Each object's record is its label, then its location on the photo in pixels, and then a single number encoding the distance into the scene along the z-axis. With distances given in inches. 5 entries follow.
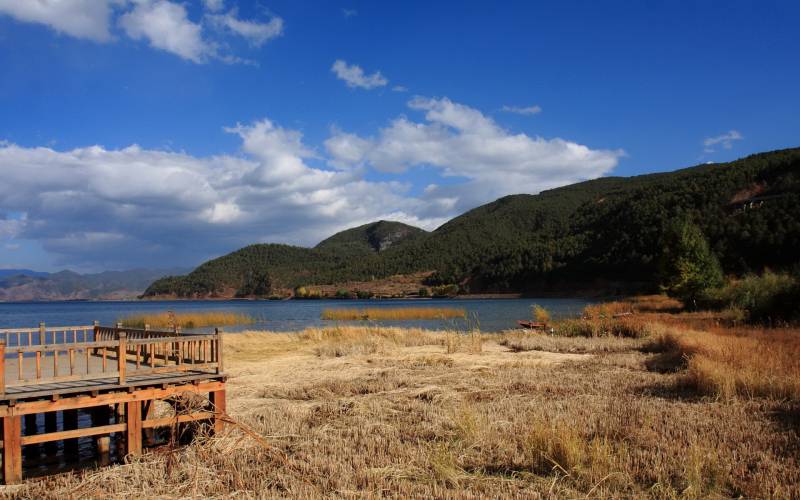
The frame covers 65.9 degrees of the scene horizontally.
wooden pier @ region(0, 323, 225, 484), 344.5
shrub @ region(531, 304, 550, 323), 1315.2
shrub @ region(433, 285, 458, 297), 4896.7
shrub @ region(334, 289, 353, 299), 5374.0
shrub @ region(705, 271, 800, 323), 965.8
